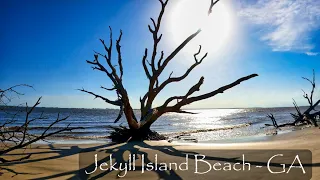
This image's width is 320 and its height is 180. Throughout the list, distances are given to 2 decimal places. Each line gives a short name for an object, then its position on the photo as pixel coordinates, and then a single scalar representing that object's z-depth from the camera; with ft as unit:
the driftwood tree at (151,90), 29.66
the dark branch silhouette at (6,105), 9.71
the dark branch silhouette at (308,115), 47.70
